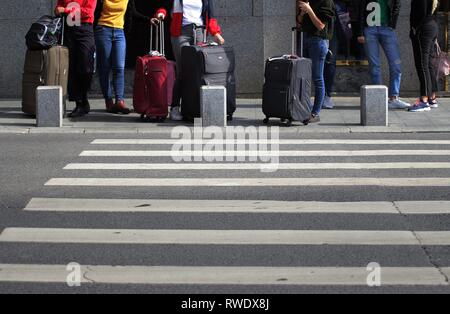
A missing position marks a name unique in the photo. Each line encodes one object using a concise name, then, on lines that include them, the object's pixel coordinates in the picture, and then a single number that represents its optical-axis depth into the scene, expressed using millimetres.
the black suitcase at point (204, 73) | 14031
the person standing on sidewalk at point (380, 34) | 15273
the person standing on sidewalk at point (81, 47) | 14695
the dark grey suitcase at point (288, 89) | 13711
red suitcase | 14172
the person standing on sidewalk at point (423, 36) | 15109
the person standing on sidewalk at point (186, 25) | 14539
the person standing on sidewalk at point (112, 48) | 14867
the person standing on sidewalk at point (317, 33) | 14102
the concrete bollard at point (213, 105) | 13781
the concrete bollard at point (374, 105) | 13836
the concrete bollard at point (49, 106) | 13867
